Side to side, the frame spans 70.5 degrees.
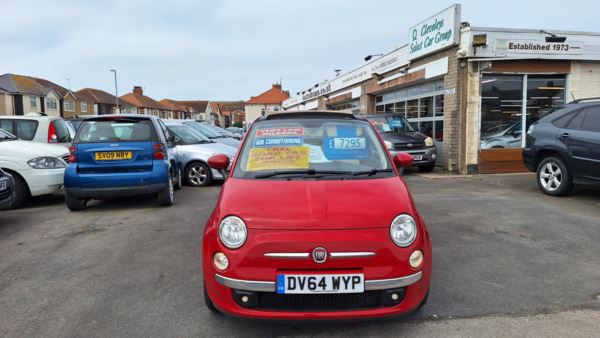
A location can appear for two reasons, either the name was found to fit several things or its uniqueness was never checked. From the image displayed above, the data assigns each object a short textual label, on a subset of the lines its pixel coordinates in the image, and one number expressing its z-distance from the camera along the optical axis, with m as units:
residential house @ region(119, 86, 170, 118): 75.06
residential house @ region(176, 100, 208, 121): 103.22
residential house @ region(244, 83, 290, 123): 76.94
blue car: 6.76
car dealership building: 10.96
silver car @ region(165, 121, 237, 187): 9.78
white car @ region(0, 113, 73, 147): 9.23
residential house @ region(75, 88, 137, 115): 62.12
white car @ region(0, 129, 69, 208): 7.15
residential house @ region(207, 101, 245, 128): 107.43
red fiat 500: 2.67
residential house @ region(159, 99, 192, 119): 92.75
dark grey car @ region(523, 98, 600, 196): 6.95
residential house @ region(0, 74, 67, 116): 45.44
